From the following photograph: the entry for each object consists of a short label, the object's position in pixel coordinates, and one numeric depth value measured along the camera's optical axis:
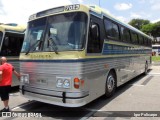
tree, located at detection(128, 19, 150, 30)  57.07
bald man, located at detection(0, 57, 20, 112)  3.67
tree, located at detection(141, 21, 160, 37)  49.14
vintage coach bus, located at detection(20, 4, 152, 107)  3.29
